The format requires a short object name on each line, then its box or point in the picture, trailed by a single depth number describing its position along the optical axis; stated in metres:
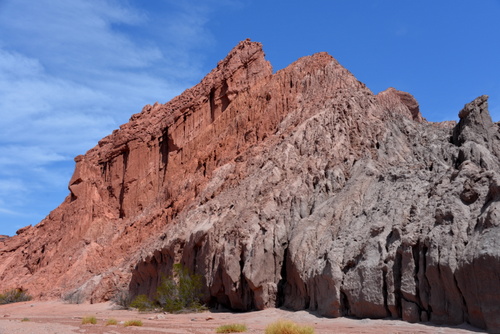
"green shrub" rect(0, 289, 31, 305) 41.69
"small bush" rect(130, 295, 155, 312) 26.17
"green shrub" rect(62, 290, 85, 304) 34.63
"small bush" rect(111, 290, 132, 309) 30.29
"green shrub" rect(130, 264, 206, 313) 23.92
